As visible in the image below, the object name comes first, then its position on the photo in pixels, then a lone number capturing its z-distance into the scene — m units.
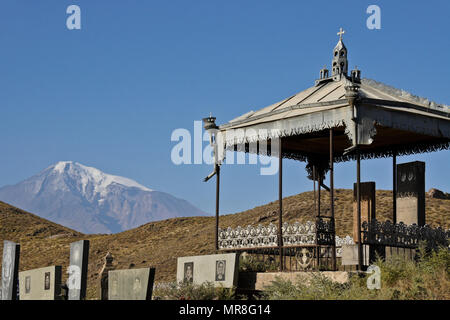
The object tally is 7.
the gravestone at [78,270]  21.03
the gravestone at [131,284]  18.19
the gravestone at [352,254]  22.19
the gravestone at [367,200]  25.09
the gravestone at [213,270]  21.66
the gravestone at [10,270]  25.00
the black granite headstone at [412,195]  25.77
